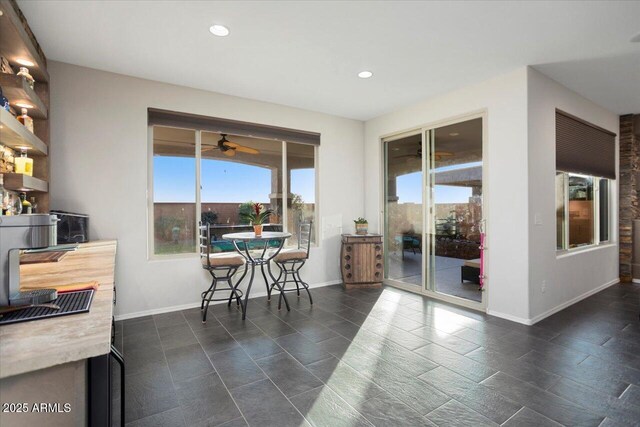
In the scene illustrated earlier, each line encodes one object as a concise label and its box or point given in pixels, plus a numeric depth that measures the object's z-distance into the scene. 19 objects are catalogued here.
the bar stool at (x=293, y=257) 4.03
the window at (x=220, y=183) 3.88
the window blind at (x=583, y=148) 3.87
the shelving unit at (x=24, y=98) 2.06
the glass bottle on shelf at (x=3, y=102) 2.01
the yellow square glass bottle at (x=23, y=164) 2.50
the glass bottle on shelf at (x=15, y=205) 2.46
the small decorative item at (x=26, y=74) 2.45
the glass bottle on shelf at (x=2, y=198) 2.17
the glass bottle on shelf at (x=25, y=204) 2.64
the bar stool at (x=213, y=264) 3.52
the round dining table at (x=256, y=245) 3.50
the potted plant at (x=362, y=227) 5.06
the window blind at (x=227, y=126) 3.75
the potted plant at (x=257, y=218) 3.73
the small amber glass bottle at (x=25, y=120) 2.50
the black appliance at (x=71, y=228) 2.90
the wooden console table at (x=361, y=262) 4.84
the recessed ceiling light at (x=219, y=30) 2.62
